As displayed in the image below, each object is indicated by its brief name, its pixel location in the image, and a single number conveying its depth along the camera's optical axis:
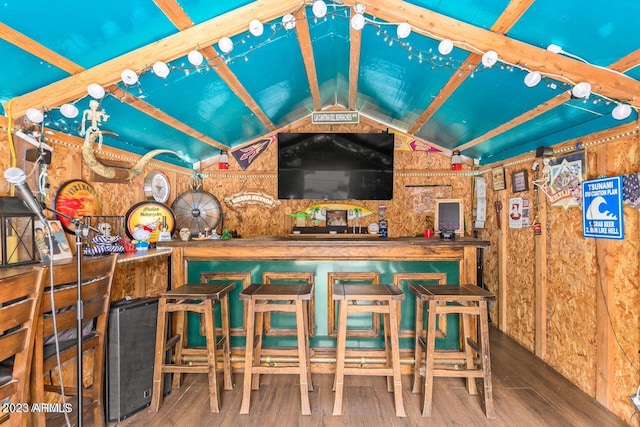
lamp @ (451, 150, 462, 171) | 4.46
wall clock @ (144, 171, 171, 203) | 3.66
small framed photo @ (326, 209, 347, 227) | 4.75
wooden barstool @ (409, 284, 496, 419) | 2.13
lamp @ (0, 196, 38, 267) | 1.81
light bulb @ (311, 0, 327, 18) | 1.78
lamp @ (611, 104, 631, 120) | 1.87
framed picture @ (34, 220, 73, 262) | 2.05
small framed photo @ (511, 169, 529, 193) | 3.30
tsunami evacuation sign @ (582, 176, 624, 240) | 2.18
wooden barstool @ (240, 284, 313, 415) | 2.15
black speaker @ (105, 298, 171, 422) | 2.07
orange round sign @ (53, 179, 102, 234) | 2.46
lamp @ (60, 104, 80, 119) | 2.02
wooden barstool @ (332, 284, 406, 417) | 2.11
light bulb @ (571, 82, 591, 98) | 1.82
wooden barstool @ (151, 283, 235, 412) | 2.20
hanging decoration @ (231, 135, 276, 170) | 4.78
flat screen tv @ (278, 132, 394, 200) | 4.33
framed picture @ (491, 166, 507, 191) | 3.76
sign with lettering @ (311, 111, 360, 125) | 4.14
